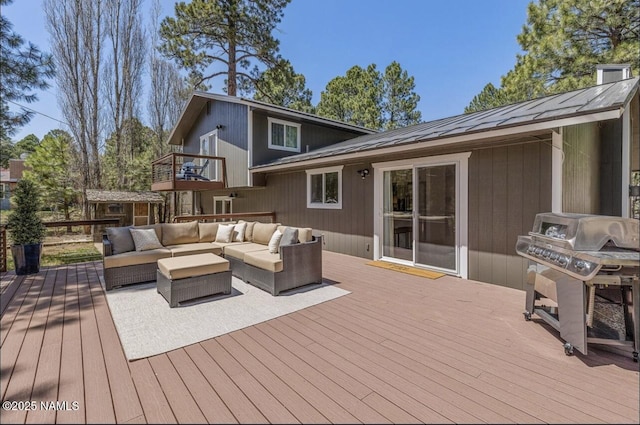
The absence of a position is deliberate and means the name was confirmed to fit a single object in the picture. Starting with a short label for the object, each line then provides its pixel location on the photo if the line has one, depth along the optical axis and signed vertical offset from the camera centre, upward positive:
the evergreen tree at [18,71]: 6.65 +3.16
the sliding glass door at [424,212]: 5.12 -0.13
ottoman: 3.77 -0.95
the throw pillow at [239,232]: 6.14 -0.54
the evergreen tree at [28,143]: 29.42 +6.56
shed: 12.51 -0.01
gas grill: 2.39 -0.61
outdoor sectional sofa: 4.34 -0.77
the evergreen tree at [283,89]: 14.78 +6.44
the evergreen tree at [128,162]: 14.78 +2.24
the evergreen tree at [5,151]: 7.68 +1.51
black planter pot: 5.21 -0.89
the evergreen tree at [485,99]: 18.28 +6.70
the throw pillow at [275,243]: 4.75 -0.60
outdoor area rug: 2.87 -1.27
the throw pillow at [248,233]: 6.16 -0.57
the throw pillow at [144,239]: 5.03 -0.57
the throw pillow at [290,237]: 4.66 -0.49
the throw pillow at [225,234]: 6.09 -0.57
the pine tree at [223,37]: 12.60 +7.54
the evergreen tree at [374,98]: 17.56 +6.46
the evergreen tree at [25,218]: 5.35 -0.19
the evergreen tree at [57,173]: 14.19 +1.70
